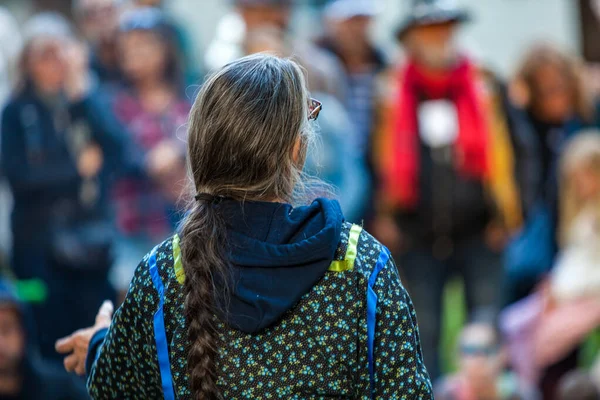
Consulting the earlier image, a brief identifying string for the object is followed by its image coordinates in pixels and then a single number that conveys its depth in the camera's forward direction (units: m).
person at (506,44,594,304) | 10.68
